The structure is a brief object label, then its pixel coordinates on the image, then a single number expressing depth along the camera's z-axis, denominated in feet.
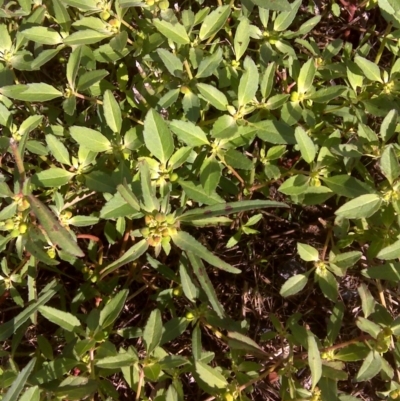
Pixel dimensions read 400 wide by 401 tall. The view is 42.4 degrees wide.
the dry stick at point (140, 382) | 0.81
